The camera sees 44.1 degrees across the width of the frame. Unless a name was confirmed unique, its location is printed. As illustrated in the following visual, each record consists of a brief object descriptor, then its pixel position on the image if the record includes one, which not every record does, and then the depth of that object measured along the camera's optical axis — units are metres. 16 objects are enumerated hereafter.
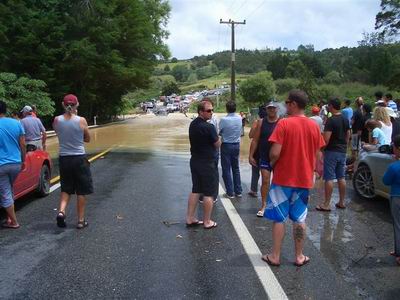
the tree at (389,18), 56.12
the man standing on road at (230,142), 8.80
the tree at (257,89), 71.26
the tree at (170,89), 181.88
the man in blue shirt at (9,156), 6.65
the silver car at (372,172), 8.12
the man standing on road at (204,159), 6.69
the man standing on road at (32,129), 10.63
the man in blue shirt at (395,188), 5.41
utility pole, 41.42
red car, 7.76
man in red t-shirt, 5.15
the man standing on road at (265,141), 7.66
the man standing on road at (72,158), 6.70
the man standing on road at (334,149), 7.86
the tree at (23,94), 27.08
